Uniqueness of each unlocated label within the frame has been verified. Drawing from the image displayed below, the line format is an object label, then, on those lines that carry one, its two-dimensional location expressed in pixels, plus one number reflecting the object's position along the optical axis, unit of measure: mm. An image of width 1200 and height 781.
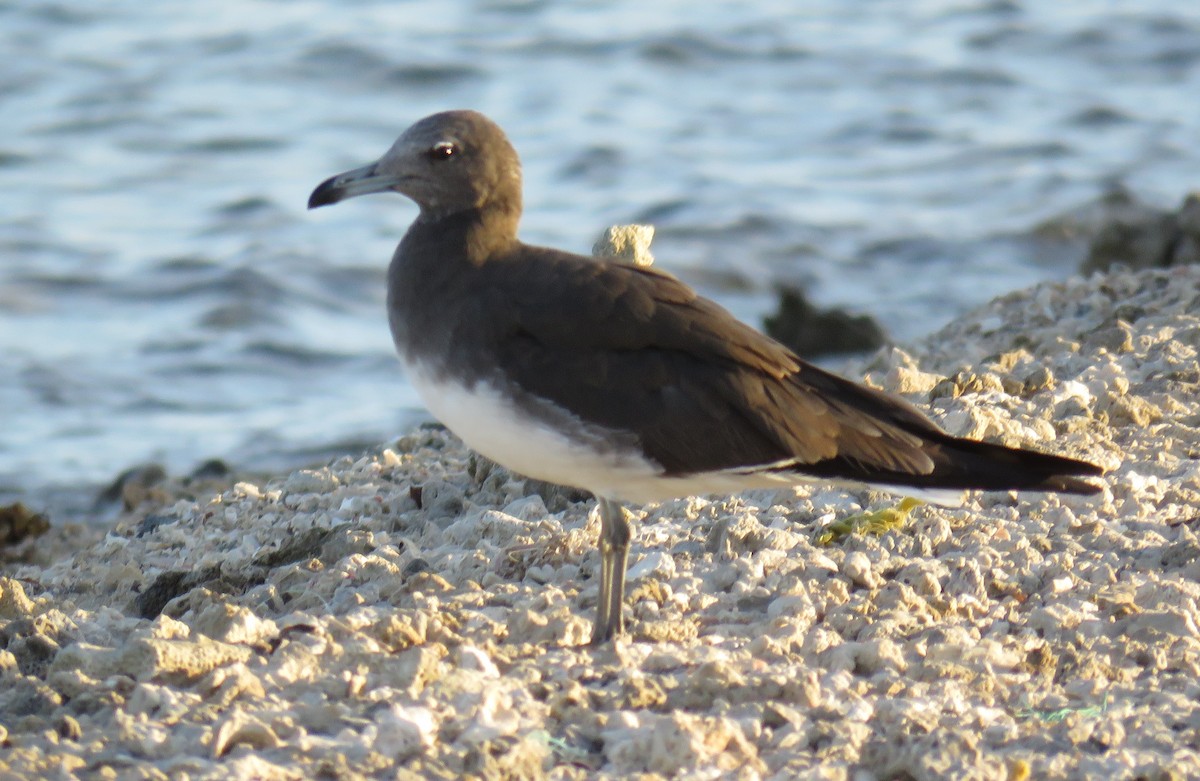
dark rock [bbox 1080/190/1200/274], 25625
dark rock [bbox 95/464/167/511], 19687
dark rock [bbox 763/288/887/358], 24984
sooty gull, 10797
